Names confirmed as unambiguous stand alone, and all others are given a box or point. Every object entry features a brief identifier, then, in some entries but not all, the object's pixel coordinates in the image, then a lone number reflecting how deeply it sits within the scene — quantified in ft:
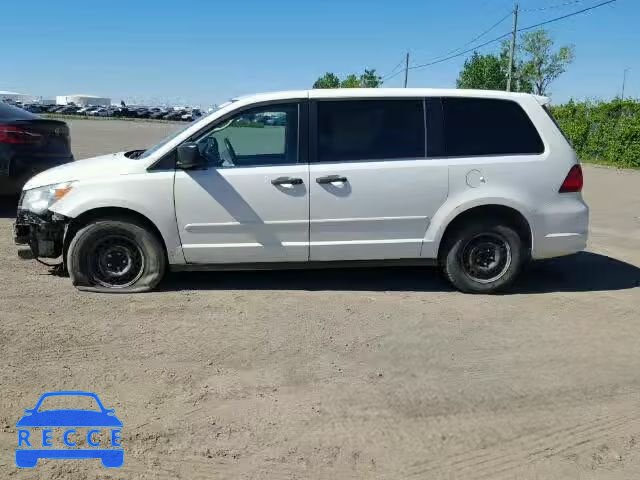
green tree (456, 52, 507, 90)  239.30
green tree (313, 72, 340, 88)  316.81
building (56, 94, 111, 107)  526.16
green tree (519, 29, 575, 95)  268.82
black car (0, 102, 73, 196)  27.32
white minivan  17.94
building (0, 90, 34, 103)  495.37
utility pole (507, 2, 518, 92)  137.07
